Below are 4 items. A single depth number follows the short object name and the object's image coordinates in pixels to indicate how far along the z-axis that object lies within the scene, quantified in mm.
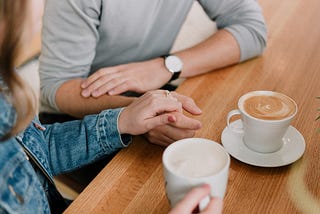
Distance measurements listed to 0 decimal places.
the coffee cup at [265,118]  786
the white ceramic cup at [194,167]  613
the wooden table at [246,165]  747
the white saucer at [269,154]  808
